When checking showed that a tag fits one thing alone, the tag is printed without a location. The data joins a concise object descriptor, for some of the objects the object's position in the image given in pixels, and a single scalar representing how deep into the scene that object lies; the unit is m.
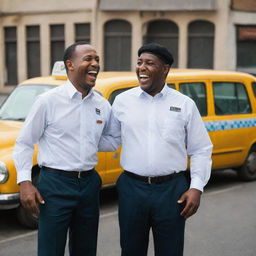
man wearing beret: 3.48
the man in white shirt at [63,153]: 3.49
